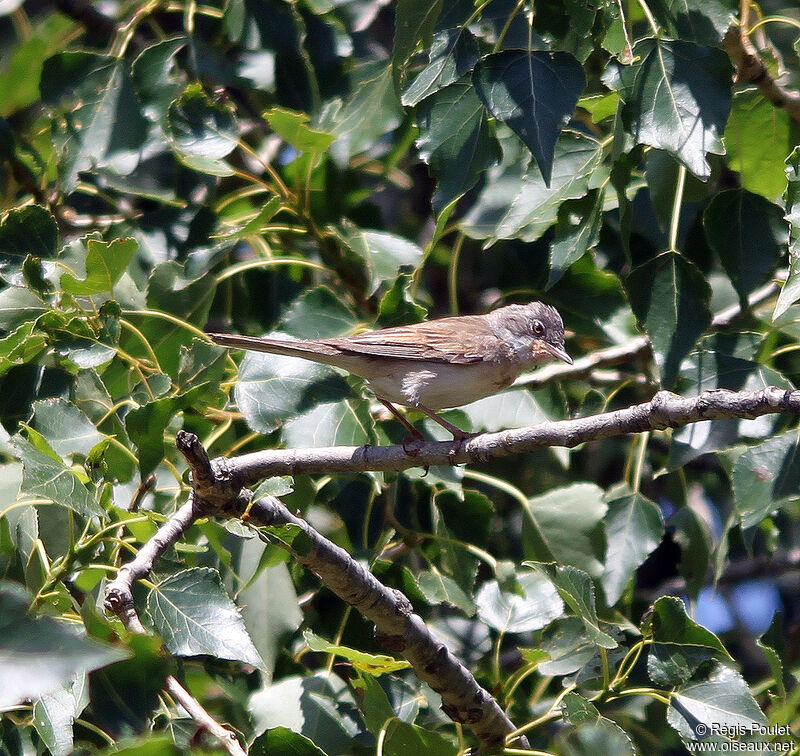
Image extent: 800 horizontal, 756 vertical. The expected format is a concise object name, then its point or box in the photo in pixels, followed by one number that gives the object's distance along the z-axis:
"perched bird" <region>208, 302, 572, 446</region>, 8.20
